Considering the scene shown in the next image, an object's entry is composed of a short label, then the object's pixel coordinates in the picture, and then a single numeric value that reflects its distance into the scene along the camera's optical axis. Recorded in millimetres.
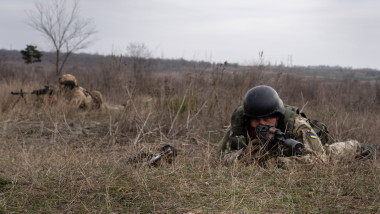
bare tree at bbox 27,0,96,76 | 17172
